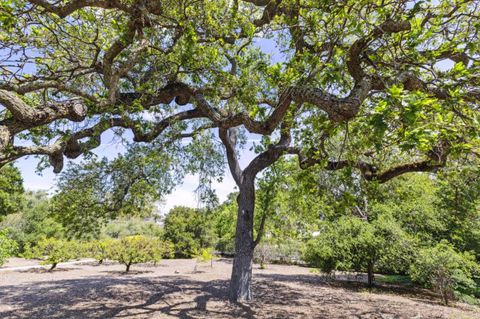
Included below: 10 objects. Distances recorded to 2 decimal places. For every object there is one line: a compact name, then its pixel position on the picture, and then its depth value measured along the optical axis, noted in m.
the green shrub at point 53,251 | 13.72
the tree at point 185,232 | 21.92
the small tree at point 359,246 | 10.16
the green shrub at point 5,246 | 7.92
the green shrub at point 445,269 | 8.37
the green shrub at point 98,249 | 14.01
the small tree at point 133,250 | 13.58
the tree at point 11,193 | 14.77
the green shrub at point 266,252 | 20.03
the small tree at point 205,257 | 15.62
